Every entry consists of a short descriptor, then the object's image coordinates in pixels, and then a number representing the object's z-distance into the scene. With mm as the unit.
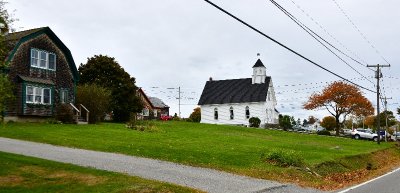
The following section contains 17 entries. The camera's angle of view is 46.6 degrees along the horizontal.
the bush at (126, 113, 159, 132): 36531
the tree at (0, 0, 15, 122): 15156
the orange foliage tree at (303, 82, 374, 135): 73312
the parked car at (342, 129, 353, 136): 77025
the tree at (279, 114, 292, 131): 74500
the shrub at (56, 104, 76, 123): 37719
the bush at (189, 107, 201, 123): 80750
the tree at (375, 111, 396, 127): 112750
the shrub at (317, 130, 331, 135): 67544
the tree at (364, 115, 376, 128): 123125
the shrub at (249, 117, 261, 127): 68188
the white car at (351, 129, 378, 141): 66250
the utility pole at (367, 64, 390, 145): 51022
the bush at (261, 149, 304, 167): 22531
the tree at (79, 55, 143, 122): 48934
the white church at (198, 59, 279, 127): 70812
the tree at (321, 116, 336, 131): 108562
